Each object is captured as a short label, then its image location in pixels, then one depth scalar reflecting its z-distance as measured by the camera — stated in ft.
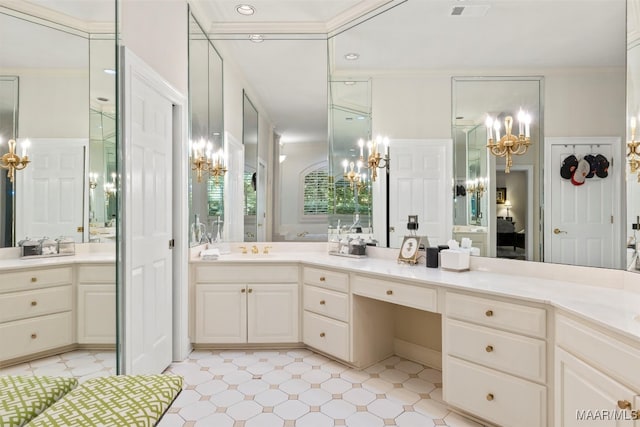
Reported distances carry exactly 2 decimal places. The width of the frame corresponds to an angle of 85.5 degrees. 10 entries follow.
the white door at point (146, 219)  7.00
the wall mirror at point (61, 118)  4.00
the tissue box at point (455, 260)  8.11
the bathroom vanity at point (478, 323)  4.80
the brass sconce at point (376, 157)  10.34
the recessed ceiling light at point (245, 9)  10.33
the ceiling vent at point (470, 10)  8.38
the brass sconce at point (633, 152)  6.08
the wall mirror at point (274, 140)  11.80
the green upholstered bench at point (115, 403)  3.32
